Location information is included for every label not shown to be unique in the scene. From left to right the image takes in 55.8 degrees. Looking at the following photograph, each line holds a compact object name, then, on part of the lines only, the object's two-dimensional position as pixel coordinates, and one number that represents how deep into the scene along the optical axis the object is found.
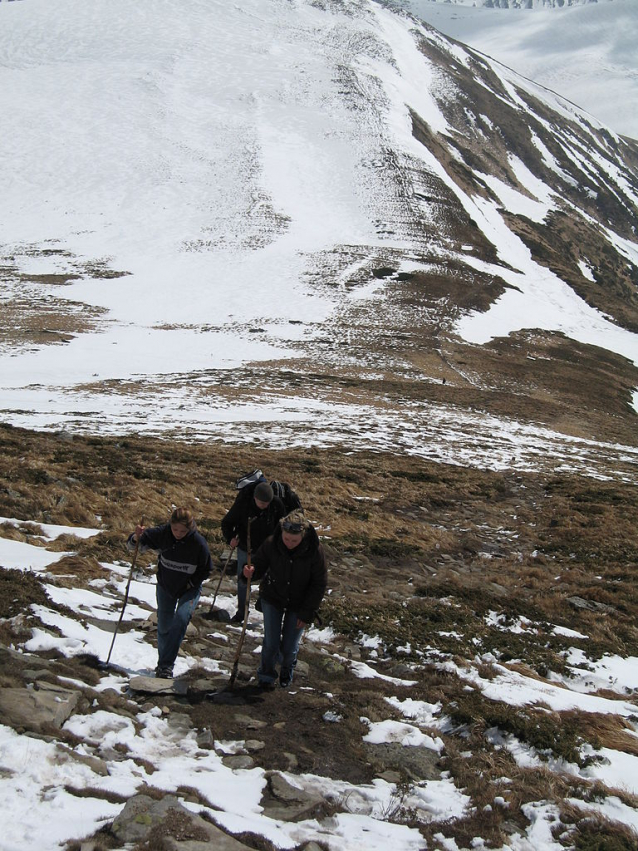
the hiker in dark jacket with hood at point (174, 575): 7.29
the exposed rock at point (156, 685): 6.80
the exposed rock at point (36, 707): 5.39
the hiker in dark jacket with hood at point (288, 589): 7.30
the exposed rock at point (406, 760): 6.23
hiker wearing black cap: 8.85
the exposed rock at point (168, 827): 4.39
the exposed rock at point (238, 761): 5.86
